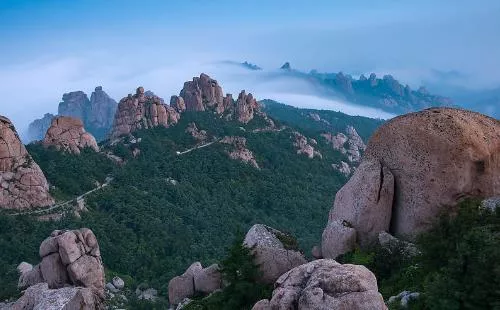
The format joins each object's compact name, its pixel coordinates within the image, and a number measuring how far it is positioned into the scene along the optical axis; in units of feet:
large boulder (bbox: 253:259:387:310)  55.42
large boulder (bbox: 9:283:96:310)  111.96
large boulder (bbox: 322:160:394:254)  102.58
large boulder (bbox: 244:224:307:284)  99.25
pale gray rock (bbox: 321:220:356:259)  101.30
